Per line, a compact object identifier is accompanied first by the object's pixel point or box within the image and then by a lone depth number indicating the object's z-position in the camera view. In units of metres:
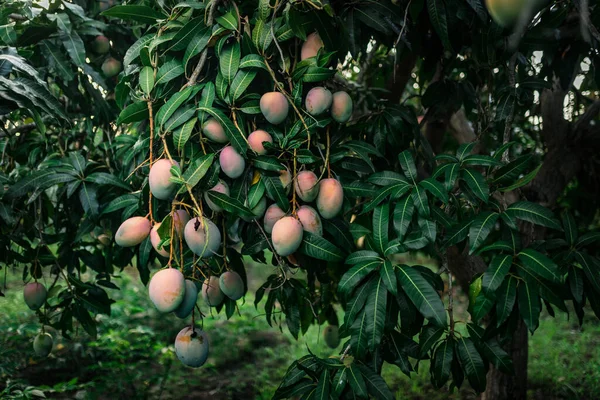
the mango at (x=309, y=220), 1.18
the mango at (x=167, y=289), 1.07
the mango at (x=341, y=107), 1.28
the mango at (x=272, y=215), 1.20
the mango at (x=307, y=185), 1.18
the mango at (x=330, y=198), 1.19
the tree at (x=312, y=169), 1.13
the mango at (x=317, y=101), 1.21
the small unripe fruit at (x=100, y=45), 1.90
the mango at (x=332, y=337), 2.53
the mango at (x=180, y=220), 1.10
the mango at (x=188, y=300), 1.12
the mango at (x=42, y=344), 2.08
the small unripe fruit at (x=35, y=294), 1.88
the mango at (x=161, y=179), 1.07
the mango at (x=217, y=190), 1.13
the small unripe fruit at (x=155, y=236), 1.10
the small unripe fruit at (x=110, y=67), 1.93
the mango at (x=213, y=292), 1.29
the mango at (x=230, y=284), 1.25
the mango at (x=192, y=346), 1.20
